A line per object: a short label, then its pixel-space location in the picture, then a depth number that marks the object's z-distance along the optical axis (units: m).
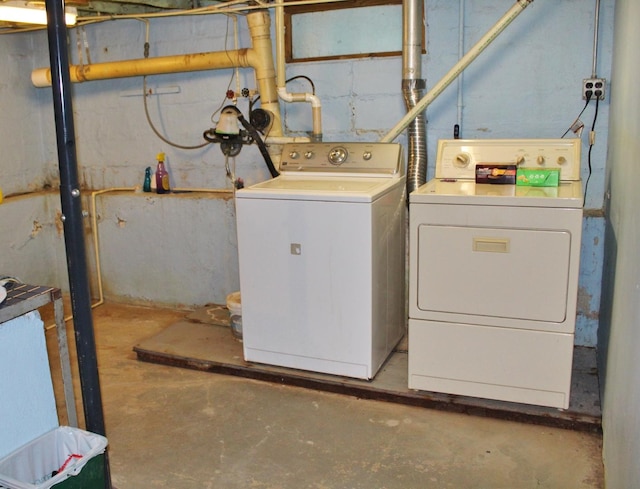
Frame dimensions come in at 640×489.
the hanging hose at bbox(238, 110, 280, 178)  3.59
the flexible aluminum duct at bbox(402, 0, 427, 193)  3.18
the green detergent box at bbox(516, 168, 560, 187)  2.73
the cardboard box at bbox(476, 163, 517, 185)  2.80
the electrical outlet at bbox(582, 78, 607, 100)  3.03
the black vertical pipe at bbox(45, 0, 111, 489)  1.71
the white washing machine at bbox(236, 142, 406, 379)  2.84
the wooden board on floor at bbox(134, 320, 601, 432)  2.65
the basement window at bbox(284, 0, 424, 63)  3.42
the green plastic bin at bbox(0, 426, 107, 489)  1.60
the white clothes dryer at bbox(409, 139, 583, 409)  2.51
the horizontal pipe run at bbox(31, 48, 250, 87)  3.63
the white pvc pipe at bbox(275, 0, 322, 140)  3.49
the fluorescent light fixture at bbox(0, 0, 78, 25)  2.88
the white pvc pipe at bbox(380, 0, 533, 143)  2.92
